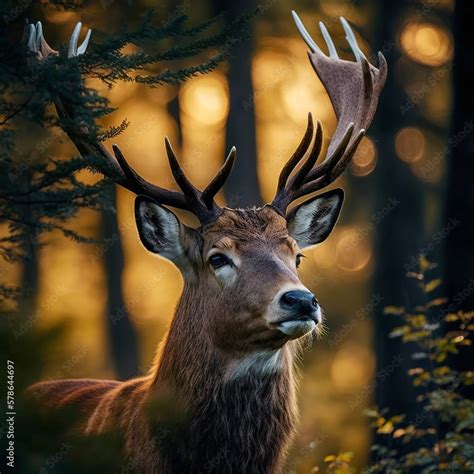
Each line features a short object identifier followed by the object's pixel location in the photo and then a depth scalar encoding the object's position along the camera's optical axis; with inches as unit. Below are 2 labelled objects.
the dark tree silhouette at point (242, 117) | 1239.9
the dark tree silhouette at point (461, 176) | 705.0
